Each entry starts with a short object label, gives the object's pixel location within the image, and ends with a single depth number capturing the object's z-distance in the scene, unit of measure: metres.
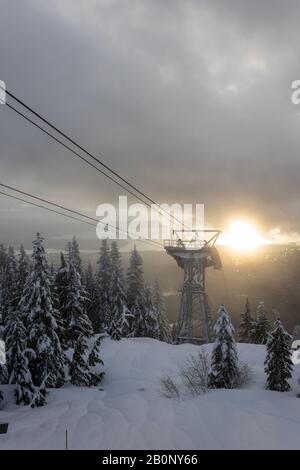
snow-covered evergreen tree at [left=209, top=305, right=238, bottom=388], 24.38
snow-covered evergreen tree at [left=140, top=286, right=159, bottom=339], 53.72
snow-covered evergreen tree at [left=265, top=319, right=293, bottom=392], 23.52
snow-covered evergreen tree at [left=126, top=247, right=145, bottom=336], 53.59
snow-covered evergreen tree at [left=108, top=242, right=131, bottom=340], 49.88
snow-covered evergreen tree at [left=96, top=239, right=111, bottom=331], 58.05
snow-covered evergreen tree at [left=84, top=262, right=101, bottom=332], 56.87
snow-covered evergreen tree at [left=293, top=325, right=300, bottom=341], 55.16
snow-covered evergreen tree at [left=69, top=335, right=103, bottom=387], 27.52
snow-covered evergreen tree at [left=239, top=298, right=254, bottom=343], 52.78
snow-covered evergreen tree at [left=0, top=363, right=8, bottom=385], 23.70
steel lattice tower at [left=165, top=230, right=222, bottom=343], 37.69
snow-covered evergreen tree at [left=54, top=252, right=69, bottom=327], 36.12
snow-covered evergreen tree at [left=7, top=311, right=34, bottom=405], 22.92
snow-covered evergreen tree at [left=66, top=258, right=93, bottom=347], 35.66
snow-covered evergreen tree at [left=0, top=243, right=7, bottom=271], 80.15
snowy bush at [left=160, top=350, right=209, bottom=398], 22.30
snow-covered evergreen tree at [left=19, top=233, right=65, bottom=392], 25.62
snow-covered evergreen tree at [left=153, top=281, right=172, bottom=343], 59.09
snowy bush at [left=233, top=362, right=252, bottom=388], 25.35
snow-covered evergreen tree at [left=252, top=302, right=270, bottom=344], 47.50
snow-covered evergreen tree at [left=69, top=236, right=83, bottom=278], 67.25
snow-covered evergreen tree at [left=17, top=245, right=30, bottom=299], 60.63
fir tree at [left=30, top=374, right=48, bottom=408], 21.17
